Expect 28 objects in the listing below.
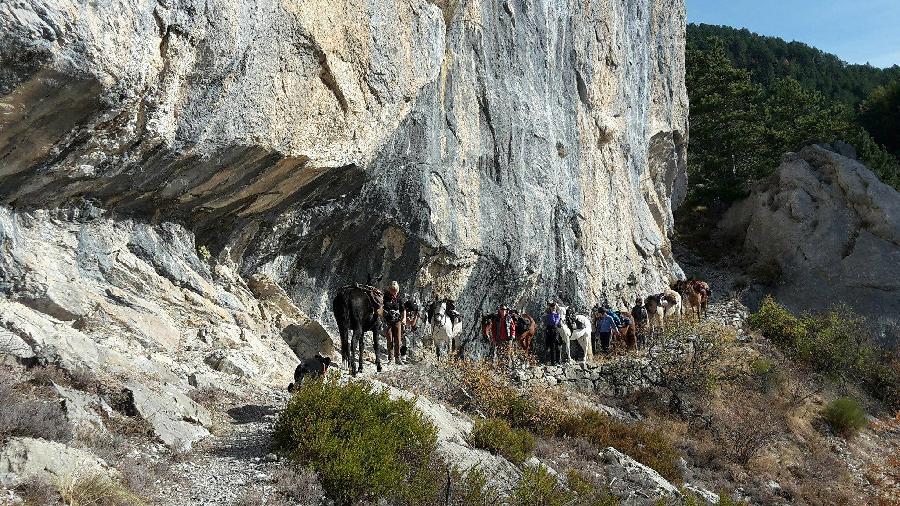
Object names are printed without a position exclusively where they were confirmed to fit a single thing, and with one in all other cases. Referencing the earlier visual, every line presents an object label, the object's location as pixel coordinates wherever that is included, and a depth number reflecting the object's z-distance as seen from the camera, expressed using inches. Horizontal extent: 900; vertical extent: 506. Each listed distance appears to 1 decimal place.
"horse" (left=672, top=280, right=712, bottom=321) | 936.3
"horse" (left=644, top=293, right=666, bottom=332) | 778.8
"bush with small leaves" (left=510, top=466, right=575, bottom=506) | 285.4
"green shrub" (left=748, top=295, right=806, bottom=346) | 863.7
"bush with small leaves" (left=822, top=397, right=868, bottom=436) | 700.0
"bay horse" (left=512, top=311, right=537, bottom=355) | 648.4
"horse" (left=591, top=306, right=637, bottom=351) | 733.9
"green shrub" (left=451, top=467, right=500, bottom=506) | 269.6
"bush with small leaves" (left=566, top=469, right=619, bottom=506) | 311.7
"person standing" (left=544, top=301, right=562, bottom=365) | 658.8
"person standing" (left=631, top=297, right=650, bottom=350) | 768.9
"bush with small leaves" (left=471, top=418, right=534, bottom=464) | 361.7
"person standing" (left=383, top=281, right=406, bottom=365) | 515.8
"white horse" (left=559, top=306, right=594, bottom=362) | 684.1
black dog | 345.4
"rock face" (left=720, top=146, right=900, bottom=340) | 1095.6
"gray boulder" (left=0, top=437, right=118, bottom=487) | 195.9
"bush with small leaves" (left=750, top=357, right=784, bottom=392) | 718.5
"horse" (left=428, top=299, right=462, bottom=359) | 579.5
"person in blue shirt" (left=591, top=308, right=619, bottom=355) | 714.2
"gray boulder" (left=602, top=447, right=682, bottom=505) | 365.1
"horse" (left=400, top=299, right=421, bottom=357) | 572.7
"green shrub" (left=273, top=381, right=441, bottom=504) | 250.4
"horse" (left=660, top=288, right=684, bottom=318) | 812.0
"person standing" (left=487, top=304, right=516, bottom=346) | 625.0
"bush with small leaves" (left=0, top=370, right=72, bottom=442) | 214.5
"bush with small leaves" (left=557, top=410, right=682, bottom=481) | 458.6
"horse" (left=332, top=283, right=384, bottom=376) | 432.5
